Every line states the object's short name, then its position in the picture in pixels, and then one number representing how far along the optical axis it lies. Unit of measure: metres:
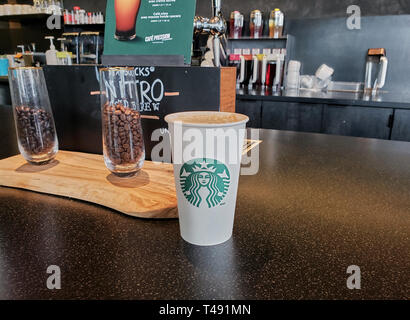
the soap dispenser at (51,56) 3.10
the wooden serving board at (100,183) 0.57
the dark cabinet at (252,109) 2.62
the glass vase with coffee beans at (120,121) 0.65
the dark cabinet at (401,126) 2.15
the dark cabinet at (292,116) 2.44
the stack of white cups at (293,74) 3.10
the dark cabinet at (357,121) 2.22
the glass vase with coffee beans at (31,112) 0.72
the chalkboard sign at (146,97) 0.76
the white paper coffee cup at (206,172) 0.42
